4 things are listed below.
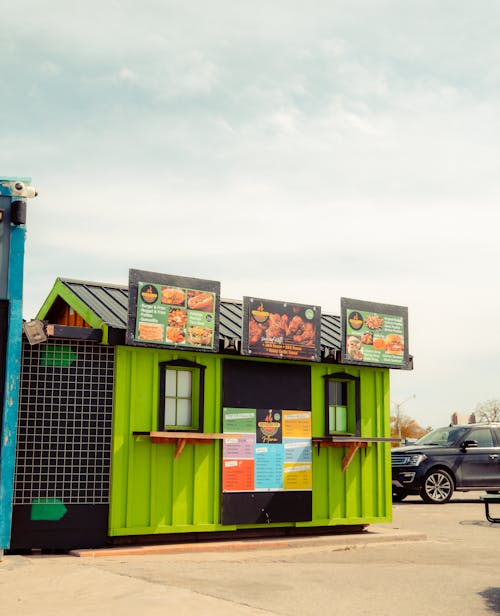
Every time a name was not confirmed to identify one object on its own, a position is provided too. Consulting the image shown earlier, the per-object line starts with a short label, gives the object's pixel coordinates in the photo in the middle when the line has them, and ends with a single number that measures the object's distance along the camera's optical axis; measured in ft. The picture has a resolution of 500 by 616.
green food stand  37.78
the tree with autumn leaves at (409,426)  348.18
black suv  64.39
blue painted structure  34.45
